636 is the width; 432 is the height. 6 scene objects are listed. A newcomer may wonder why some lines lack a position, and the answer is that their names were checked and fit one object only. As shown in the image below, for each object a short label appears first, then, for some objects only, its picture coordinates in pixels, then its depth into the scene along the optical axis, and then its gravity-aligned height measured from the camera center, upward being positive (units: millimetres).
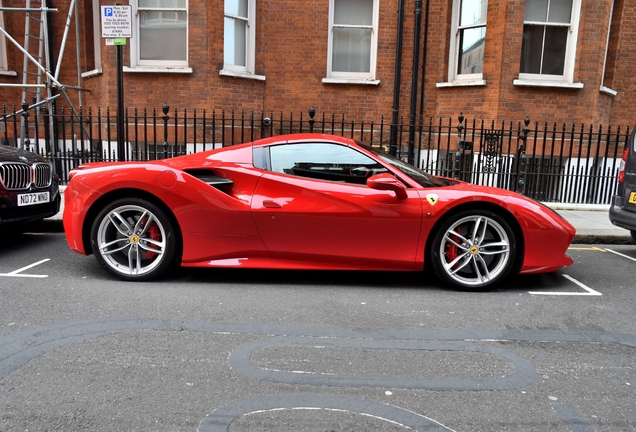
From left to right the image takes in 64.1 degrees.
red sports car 4441 -819
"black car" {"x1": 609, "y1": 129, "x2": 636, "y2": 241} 5969 -724
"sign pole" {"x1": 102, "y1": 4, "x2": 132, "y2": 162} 6645 +1194
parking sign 6645 +1209
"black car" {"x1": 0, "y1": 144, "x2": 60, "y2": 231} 5431 -850
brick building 10430 +1421
